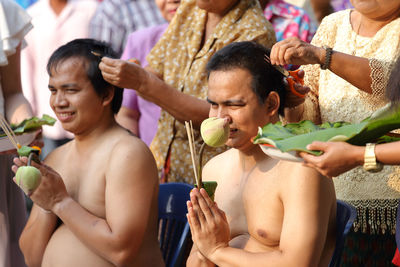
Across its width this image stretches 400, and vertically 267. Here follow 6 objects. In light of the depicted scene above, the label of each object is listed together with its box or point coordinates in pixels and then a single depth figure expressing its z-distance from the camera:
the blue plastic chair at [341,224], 4.54
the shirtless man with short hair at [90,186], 5.17
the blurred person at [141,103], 7.41
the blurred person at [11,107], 6.42
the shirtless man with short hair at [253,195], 4.19
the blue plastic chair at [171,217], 5.91
